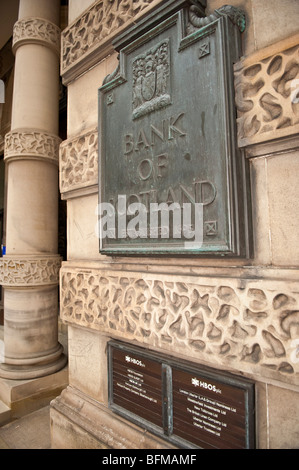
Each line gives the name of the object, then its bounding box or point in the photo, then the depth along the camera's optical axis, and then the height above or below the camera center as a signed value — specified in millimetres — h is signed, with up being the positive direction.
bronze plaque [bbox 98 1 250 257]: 1259 +565
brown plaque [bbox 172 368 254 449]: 1249 -748
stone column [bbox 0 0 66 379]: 3068 +566
